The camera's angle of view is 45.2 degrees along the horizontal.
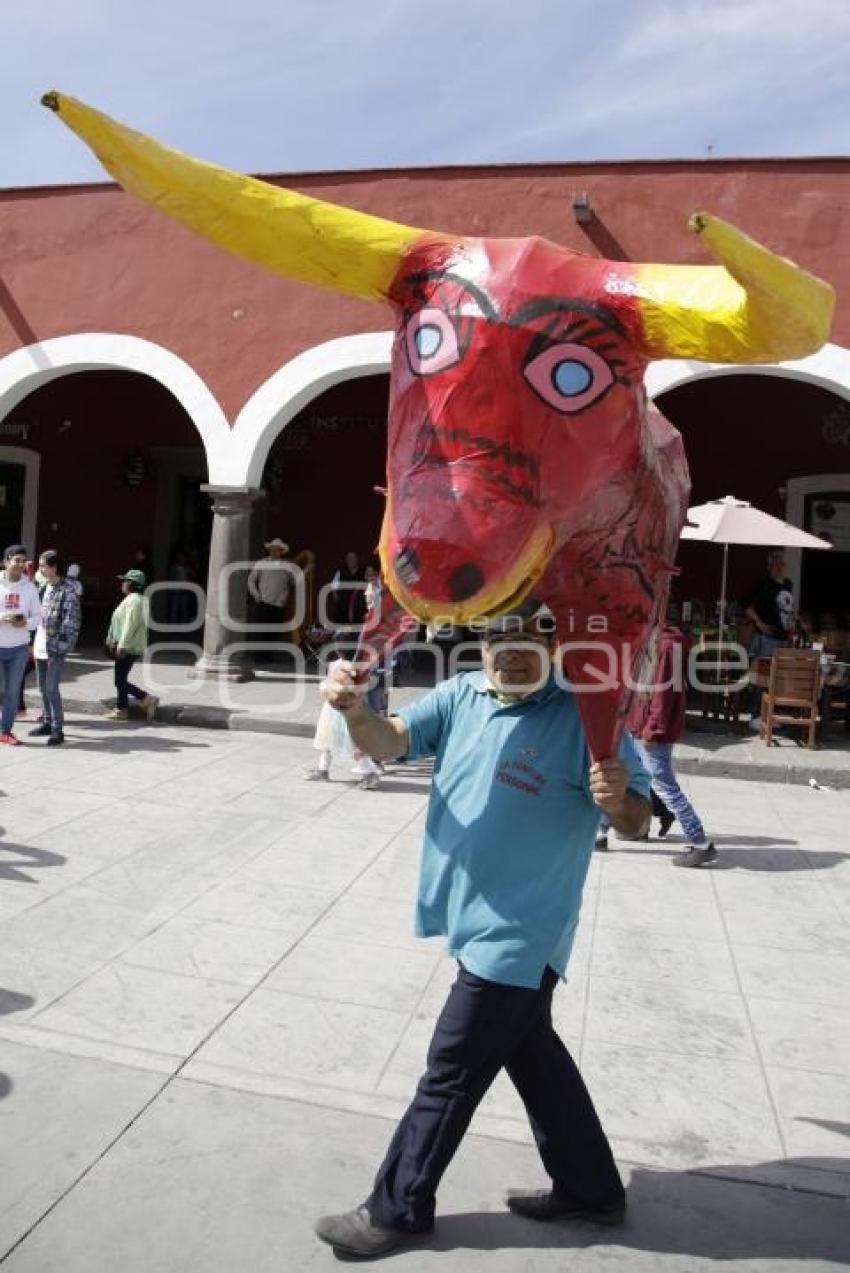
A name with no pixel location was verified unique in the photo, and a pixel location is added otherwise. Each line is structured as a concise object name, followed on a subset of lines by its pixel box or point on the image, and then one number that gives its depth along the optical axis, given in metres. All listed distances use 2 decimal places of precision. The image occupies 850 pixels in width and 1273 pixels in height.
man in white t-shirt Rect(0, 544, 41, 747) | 8.11
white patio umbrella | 8.80
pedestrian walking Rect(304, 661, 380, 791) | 7.09
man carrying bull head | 2.35
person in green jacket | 9.00
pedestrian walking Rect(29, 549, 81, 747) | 8.34
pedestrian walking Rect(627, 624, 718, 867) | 5.83
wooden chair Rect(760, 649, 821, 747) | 8.98
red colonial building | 9.59
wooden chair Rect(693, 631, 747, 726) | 10.10
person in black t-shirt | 10.08
